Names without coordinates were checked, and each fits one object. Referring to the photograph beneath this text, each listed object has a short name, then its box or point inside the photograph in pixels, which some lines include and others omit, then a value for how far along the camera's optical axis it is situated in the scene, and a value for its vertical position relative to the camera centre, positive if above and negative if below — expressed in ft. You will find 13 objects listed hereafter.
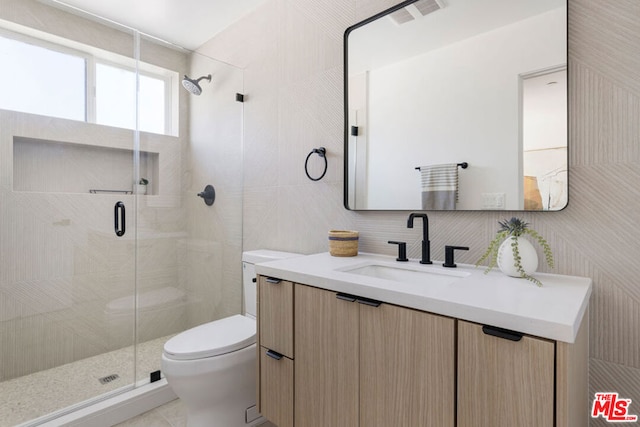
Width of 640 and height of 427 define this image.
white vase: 3.37 -0.49
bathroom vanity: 2.27 -1.20
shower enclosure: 6.48 +0.25
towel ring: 5.84 +1.07
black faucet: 4.35 -0.37
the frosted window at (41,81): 6.26 +2.73
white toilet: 4.68 -2.41
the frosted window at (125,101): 7.11 +2.48
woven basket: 5.01 -0.49
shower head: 7.36 +2.93
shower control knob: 7.68 +0.41
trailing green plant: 3.39 -0.33
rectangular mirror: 3.66 +1.43
